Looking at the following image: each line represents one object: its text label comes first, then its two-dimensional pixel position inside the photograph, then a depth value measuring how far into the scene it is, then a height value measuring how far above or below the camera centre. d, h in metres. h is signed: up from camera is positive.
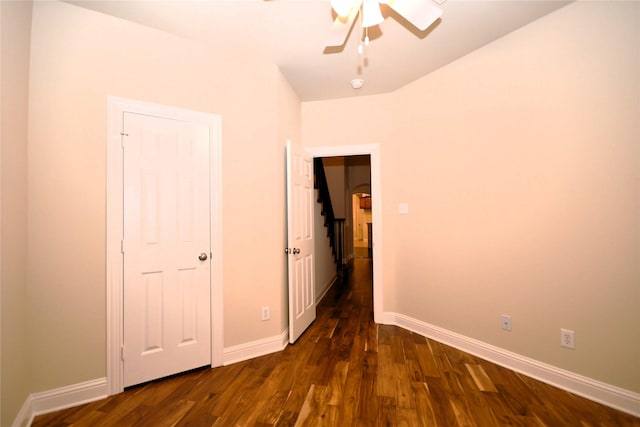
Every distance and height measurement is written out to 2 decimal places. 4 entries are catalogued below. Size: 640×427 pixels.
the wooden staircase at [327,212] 4.34 +0.10
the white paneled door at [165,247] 1.99 -0.22
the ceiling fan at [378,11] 1.39 +1.12
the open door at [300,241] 2.69 -0.25
